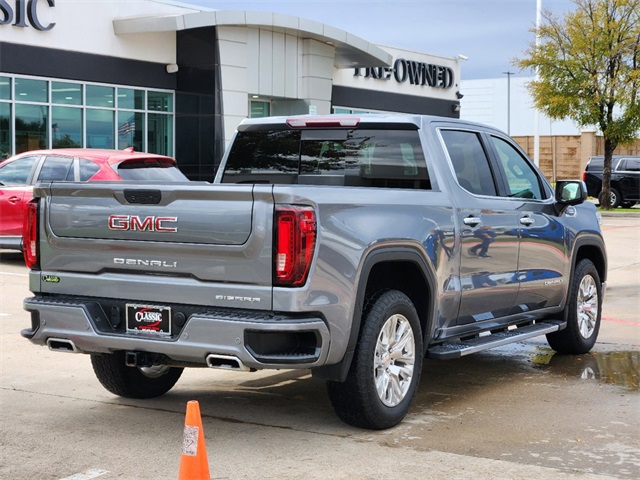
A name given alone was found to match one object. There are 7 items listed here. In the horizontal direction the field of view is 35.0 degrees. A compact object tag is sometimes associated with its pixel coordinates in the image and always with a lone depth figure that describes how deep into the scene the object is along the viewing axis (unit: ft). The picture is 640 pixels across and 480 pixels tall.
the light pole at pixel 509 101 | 272.92
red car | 47.85
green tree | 123.85
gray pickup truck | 18.29
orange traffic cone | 14.71
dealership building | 84.48
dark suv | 124.26
